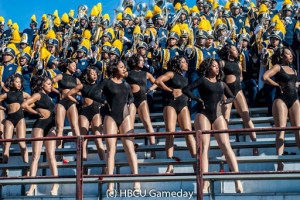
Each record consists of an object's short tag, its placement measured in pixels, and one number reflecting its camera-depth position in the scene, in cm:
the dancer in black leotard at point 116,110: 1121
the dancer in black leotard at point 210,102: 1077
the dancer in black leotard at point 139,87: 1277
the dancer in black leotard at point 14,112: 1305
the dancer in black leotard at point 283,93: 1128
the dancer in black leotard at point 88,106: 1272
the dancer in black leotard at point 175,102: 1184
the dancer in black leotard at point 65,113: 1290
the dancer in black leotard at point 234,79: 1222
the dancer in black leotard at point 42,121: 1193
